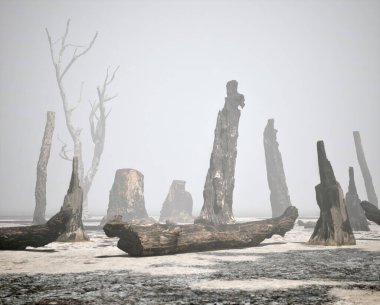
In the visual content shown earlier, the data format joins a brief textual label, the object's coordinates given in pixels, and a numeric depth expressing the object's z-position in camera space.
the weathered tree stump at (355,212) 13.98
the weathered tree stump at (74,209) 10.30
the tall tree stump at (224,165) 15.48
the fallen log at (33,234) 7.86
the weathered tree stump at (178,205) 28.20
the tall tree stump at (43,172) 19.05
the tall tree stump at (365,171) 23.67
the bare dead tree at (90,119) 30.88
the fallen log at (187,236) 7.01
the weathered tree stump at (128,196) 21.91
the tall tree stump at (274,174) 25.14
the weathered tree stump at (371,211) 10.95
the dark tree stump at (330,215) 8.84
